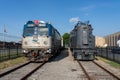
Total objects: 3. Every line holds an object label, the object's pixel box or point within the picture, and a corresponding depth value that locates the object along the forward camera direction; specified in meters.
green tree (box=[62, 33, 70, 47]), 52.12
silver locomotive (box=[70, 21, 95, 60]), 11.63
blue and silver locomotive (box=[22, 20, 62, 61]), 10.40
